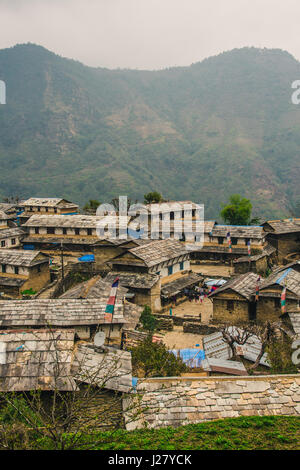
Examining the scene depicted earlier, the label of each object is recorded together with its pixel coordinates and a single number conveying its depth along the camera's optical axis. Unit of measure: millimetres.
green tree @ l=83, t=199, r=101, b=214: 69838
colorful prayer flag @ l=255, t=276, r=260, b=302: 25578
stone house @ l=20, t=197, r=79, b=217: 59750
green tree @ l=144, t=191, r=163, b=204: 67938
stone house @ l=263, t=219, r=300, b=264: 46719
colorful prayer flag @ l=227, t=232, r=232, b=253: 44269
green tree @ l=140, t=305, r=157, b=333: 24862
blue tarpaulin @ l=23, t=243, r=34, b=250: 47938
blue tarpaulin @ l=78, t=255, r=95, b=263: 39856
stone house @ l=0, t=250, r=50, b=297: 34250
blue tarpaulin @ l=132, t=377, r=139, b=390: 11548
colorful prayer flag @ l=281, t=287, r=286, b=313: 23588
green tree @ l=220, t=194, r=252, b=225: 59625
